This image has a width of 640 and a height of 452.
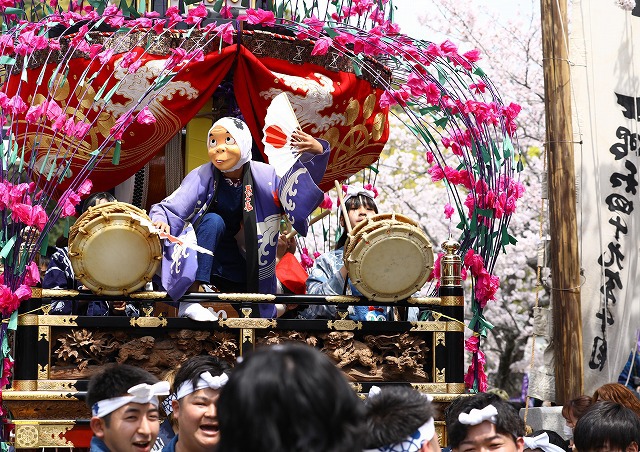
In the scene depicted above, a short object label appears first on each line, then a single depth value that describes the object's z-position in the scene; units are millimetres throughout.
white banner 16750
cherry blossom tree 31469
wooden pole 16422
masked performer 12227
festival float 10859
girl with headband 12594
